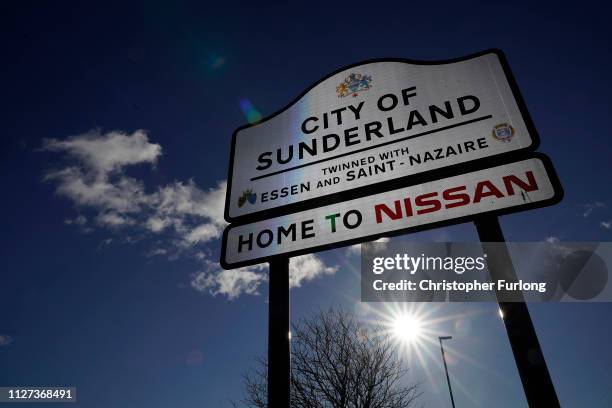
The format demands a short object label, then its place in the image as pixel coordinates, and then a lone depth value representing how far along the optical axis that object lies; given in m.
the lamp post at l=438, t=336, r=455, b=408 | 21.11
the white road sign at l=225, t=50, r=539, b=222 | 2.63
